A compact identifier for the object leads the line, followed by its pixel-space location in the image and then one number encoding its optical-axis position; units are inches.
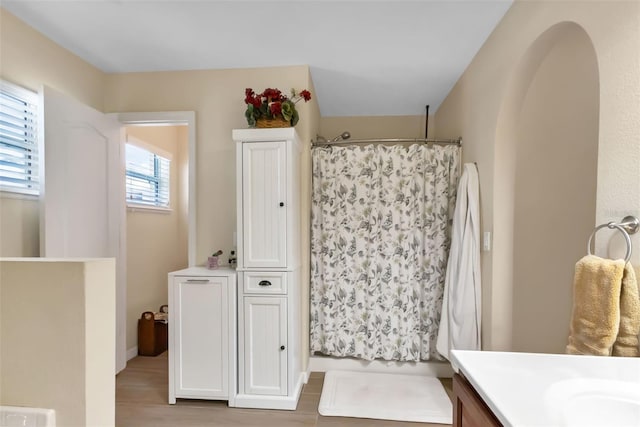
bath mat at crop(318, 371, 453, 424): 78.6
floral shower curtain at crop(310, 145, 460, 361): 97.3
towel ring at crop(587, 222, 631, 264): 37.4
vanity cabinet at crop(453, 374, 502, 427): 26.9
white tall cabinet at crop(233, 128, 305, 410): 81.8
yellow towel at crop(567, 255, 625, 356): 36.9
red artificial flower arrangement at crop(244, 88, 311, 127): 82.4
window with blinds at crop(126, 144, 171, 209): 118.2
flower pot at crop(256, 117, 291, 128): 83.4
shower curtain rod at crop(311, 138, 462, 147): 98.0
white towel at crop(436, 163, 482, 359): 82.4
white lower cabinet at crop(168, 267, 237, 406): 81.8
